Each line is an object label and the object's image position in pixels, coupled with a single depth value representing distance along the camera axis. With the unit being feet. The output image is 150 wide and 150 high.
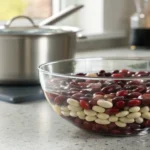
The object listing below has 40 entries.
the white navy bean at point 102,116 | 2.83
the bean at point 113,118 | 2.83
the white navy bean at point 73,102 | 2.88
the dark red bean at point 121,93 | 2.81
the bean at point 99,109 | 2.82
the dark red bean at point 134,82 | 2.86
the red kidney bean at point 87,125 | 2.92
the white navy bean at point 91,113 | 2.85
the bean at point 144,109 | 2.85
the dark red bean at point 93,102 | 2.83
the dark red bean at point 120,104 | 2.80
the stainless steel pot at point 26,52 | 4.04
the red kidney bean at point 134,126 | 2.87
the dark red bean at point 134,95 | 2.82
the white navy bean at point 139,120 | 2.85
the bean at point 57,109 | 3.02
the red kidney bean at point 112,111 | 2.81
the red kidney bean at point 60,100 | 2.95
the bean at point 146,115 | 2.85
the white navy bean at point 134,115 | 2.82
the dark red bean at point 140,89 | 2.87
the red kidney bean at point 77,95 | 2.87
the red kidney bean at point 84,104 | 2.83
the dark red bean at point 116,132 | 2.89
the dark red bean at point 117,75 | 3.21
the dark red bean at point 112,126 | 2.87
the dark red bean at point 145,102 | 2.84
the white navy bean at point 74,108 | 2.89
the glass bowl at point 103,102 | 2.82
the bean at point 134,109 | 2.82
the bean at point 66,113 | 2.96
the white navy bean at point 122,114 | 2.81
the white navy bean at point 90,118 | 2.87
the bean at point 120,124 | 2.86
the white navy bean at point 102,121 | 2.85
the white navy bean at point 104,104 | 2.80
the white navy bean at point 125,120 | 2.84
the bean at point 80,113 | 2.88
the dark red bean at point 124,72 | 3.31
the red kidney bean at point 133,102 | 2.81
